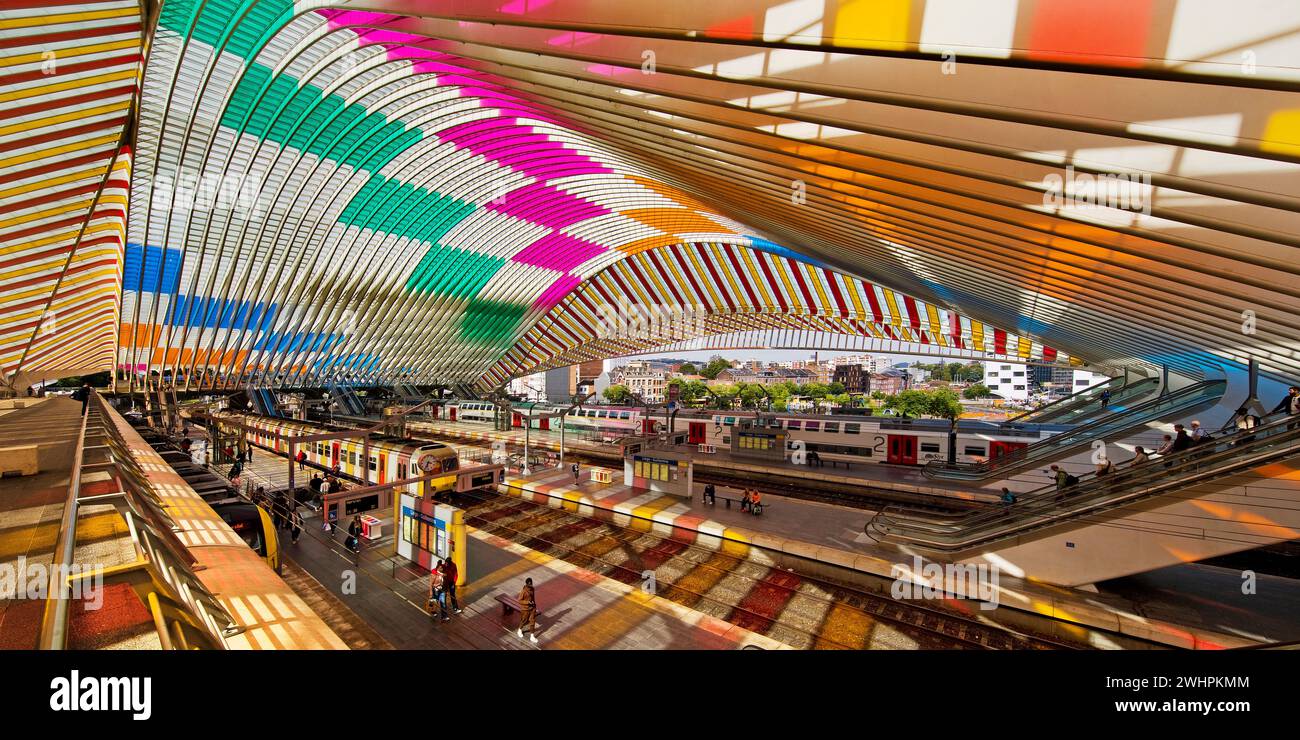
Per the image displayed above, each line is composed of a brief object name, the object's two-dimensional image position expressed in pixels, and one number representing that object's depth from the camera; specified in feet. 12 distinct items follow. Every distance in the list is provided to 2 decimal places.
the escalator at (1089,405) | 92.65
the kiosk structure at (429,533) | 38.81
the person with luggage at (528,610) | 30.73
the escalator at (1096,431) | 68.39
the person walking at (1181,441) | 40.65
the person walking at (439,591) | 33.22
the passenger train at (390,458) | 59.21
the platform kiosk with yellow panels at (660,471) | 66.44
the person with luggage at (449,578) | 33.58
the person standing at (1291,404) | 35.94
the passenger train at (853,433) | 80.89
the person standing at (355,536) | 45.93
